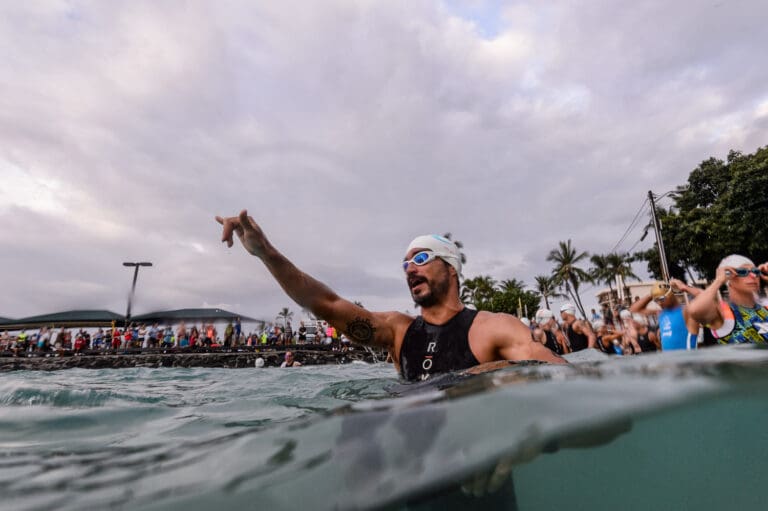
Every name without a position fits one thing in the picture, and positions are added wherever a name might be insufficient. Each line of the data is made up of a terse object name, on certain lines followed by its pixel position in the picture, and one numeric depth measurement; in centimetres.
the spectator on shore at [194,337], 1850
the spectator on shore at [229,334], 1916
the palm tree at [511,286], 5169
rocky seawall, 1473
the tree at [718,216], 2164
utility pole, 1487
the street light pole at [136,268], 2388
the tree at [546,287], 4681
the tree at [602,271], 4369
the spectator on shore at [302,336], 2175
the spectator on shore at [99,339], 1895
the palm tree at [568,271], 4338
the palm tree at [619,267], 4272
